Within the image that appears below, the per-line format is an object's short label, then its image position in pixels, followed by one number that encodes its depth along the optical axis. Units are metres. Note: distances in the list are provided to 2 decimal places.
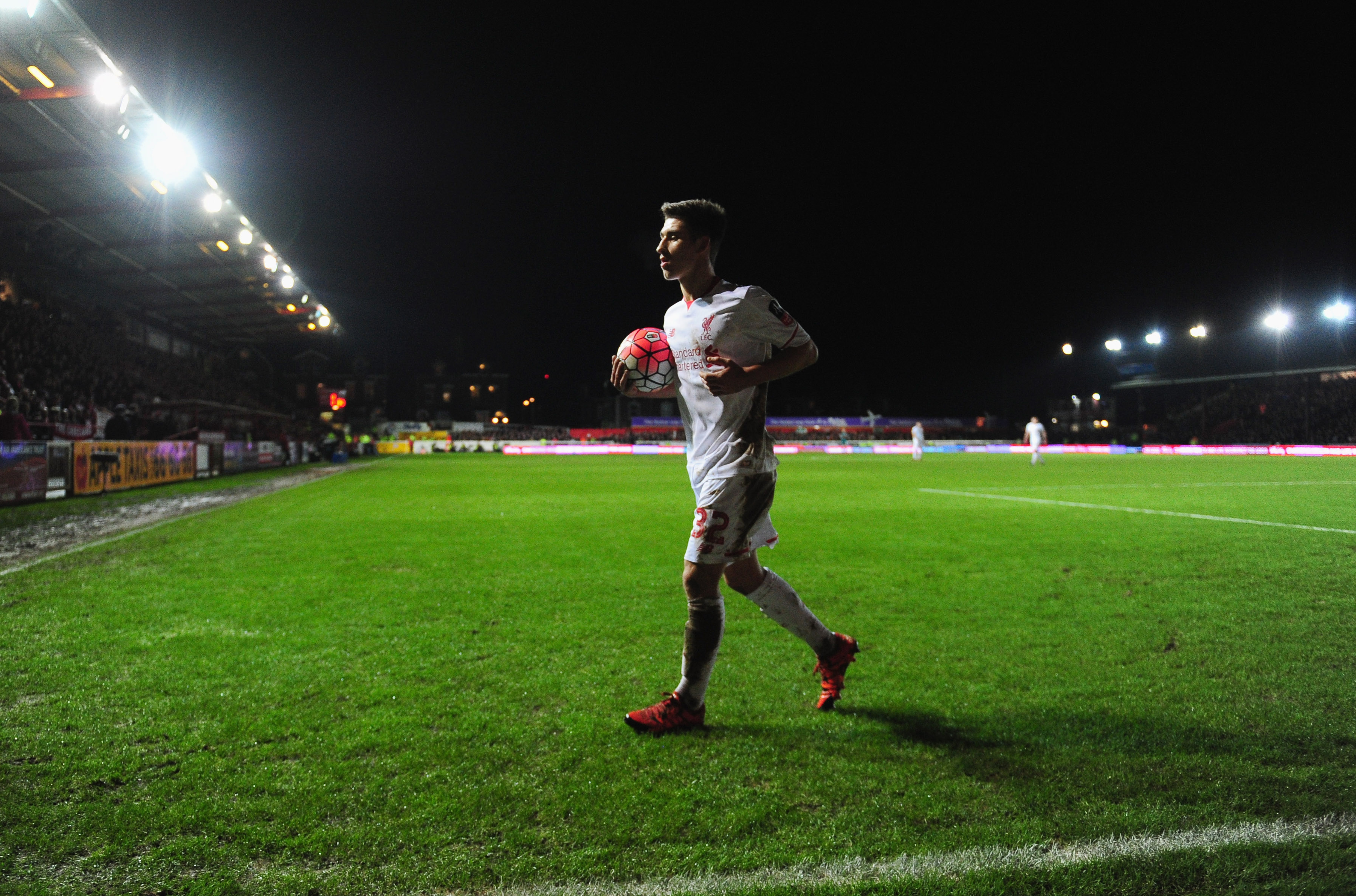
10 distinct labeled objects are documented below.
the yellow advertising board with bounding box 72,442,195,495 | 14.71
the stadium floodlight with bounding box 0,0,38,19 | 12.08
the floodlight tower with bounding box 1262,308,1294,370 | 46.34
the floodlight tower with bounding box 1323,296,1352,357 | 47.28
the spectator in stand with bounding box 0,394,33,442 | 13.47
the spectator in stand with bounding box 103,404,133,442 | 18.00
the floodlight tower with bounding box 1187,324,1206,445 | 59.84
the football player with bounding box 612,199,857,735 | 3.01
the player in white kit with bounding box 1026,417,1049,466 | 26.58
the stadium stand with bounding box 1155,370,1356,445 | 47.84
